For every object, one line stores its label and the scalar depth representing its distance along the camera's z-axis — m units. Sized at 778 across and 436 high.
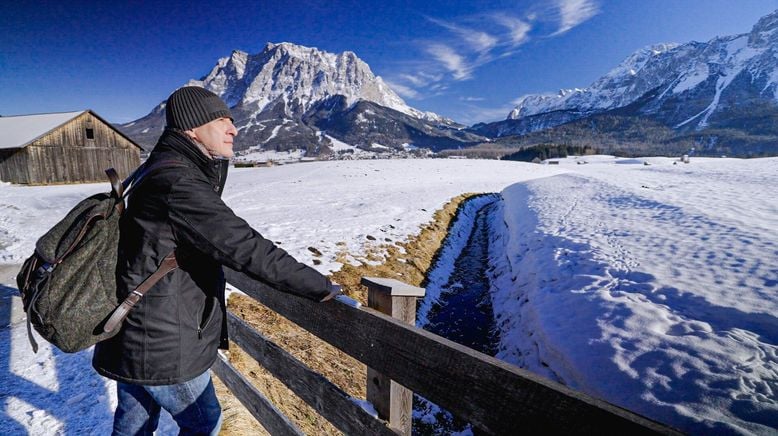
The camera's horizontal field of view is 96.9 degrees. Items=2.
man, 1.89
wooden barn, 30.78
